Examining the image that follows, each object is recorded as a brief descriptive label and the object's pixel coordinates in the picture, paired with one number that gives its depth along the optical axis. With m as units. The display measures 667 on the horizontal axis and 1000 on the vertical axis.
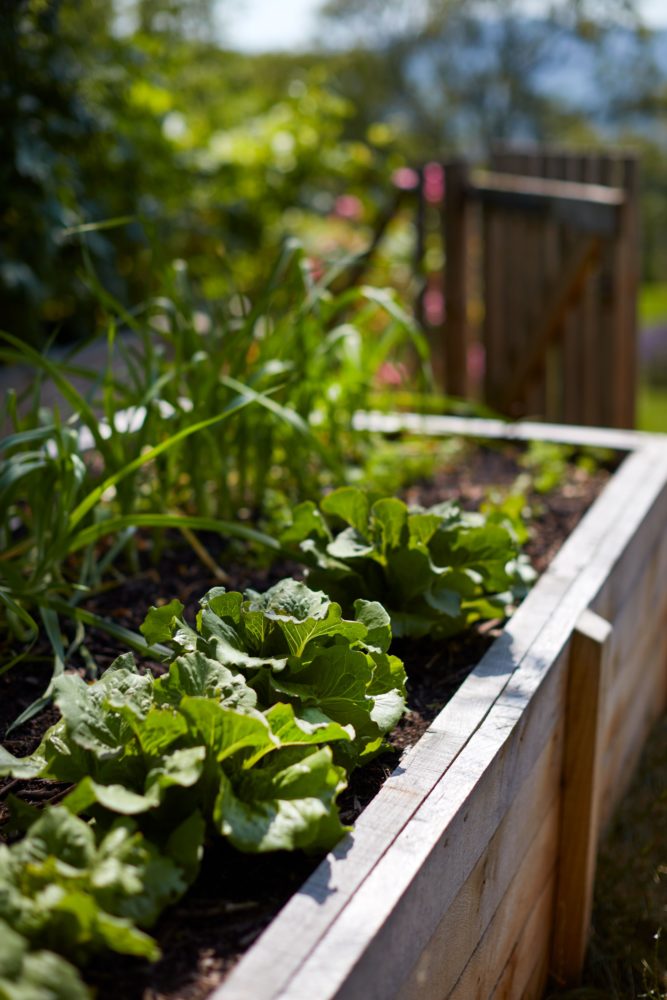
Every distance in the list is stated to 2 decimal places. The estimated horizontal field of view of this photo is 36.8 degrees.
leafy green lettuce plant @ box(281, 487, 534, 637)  1.56
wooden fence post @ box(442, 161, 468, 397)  4.07
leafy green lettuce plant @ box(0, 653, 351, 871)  1.00
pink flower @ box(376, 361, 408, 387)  4.40
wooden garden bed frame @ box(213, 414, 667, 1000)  0.91
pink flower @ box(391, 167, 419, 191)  4.45
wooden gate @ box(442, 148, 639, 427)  3.60
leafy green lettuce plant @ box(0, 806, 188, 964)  0.85
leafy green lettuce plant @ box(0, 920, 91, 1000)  0.77
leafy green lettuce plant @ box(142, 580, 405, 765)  1.21
